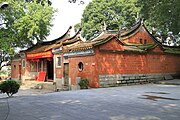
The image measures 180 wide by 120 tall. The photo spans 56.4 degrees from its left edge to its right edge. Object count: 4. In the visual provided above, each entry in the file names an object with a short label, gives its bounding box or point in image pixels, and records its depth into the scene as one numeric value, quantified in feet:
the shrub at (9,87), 24.76
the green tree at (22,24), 50.09
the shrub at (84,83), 35.45
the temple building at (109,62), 35.83
